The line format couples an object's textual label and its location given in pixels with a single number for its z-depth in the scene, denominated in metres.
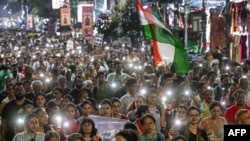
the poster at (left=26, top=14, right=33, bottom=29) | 64.39
